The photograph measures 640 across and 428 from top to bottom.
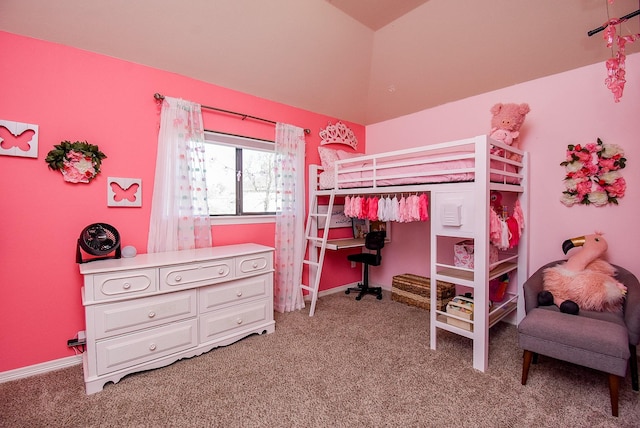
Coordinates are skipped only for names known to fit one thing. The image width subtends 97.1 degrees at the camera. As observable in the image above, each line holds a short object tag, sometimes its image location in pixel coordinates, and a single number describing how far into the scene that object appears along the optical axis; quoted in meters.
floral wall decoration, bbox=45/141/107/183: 2.15
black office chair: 3.57
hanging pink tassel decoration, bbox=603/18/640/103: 1.76
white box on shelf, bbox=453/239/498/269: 2.72
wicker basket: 3.26
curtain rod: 2.55
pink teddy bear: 2.51
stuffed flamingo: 2.05
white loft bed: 2.12
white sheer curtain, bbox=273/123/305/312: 3.35
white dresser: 1.95
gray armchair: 1.64
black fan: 2.12
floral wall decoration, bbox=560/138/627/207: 2.39
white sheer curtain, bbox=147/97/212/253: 2.58
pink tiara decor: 3.84
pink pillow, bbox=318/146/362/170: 3.64
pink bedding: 2.28
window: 3.06
